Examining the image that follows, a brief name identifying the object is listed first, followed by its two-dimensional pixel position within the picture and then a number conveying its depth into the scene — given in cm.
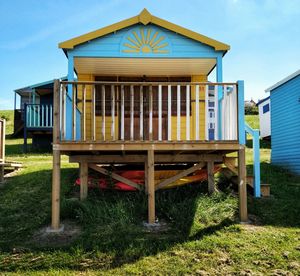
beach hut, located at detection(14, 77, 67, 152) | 1276
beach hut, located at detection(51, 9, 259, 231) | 510
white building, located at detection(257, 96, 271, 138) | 1643
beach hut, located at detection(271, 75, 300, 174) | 885
